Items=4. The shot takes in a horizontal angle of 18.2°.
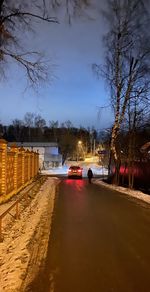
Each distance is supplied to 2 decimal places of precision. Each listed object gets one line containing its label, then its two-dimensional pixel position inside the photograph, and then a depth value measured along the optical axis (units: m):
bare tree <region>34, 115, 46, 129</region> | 186.00
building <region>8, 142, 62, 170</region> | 100.72
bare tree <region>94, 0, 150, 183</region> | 35.44
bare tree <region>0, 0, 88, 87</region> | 14.79
